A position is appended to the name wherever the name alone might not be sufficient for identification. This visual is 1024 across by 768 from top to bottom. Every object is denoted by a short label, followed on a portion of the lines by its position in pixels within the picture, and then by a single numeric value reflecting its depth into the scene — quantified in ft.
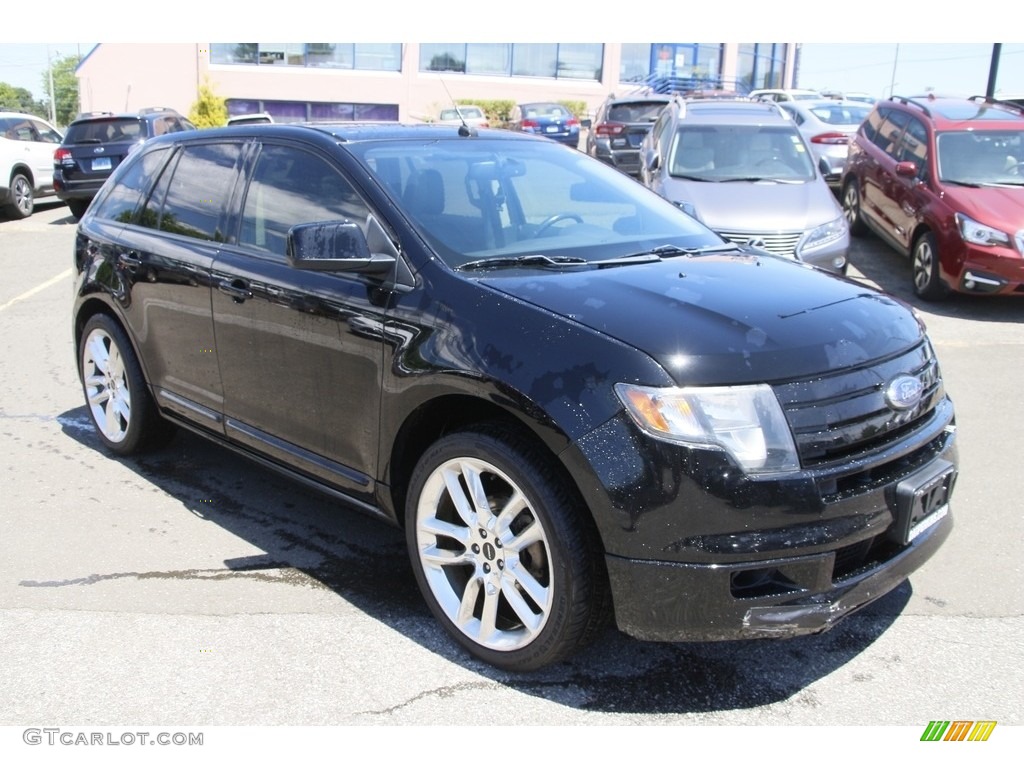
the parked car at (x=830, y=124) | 48.08
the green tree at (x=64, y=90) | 337.07
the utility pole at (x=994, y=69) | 56.34
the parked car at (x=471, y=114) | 95.81
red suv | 28.53
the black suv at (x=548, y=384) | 9.19
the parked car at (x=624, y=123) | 64.49
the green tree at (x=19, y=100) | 275.22
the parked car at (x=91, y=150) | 49.90
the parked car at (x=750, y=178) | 27.89
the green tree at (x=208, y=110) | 112.88
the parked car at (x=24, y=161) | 51.03
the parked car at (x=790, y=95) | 82.29
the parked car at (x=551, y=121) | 94.12
